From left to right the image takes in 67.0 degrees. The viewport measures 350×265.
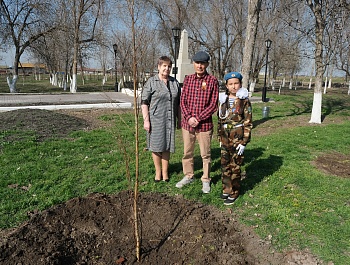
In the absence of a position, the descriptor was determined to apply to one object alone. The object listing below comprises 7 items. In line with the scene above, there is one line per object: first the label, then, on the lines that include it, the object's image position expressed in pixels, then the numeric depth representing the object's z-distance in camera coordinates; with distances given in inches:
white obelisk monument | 636.1
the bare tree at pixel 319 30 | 363.3
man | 137.3
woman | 144.9
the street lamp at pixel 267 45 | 642.6
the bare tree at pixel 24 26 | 714.8
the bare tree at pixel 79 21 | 764.6
